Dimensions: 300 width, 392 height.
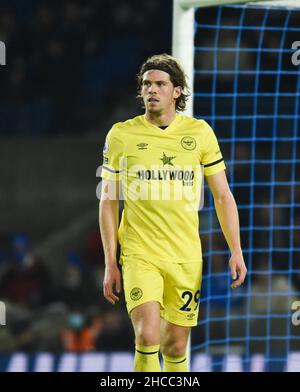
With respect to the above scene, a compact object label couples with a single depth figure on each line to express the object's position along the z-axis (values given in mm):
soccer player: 11367
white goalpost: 19344
